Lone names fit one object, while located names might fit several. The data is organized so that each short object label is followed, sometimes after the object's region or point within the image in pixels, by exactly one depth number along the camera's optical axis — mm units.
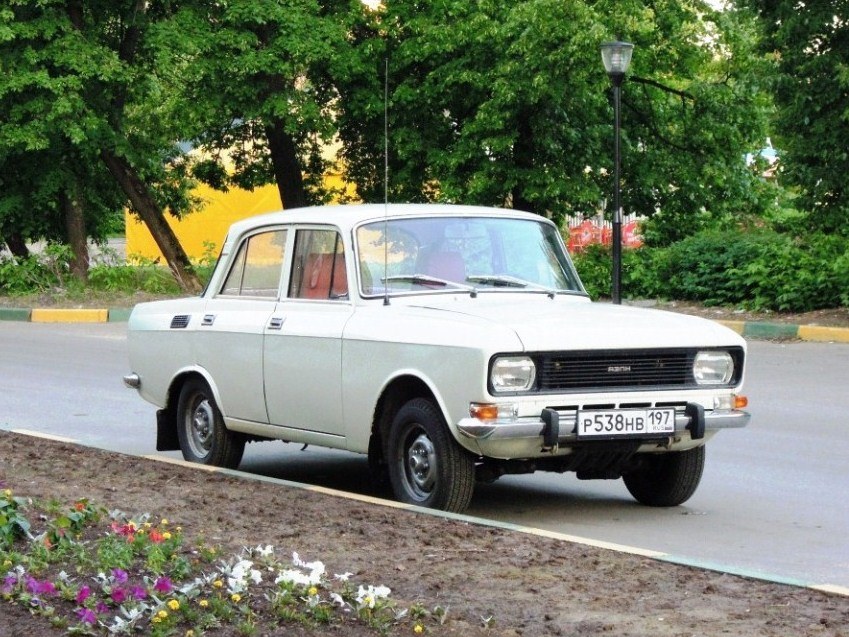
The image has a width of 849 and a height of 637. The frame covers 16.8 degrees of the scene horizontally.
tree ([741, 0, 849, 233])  38476
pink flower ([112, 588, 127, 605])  9264
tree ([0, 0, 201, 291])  50627
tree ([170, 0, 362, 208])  51801
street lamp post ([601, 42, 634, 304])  38388
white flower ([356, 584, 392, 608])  9155
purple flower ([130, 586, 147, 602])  9284
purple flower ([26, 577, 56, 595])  9537
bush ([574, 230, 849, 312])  41015
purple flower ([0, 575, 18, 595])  9626
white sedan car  13640
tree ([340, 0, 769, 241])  49617
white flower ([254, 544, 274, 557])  10541
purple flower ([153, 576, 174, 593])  9394
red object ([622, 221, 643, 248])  59529
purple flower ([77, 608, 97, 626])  8888
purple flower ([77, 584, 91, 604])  9257
